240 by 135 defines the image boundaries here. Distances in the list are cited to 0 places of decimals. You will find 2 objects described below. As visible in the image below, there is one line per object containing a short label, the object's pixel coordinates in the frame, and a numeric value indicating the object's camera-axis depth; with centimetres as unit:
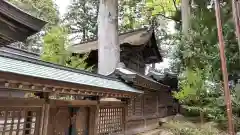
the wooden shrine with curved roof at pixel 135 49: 1395
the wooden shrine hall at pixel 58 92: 259
